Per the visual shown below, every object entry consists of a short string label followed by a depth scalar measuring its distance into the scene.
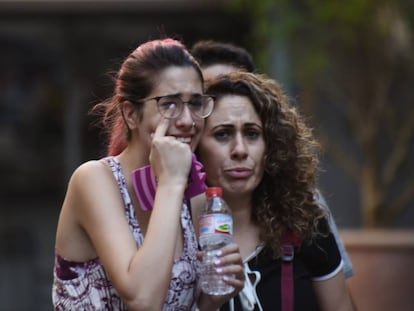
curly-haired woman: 7.39
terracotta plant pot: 13.05
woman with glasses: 6.42
